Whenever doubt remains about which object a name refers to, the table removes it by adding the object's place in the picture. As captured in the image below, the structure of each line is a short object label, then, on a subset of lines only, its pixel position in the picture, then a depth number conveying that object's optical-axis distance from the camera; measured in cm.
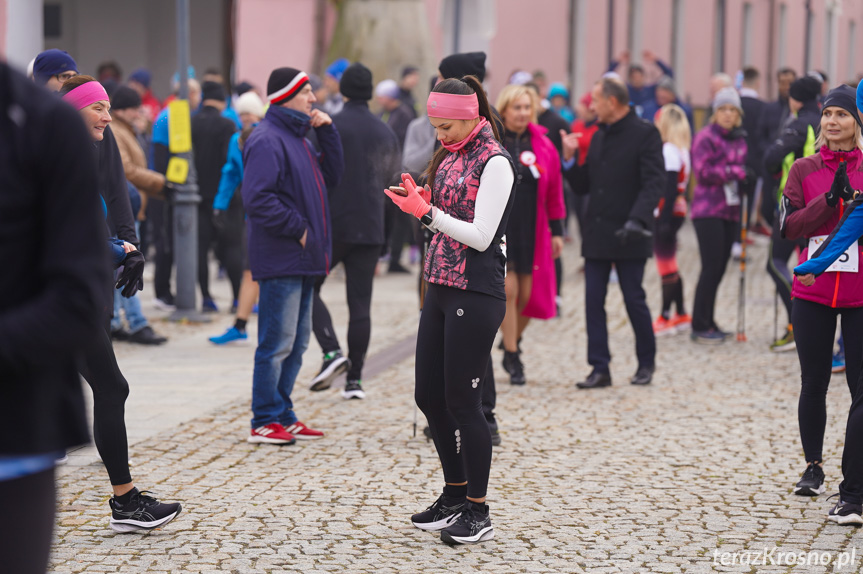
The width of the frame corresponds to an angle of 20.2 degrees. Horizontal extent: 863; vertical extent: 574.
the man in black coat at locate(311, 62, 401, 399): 1593
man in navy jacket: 1297
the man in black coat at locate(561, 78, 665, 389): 1677
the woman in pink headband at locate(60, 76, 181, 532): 973
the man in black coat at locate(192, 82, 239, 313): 2298
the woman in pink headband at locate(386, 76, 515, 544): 959
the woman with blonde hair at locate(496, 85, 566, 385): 1602
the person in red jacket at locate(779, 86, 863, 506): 1068
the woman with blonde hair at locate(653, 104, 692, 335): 2180
